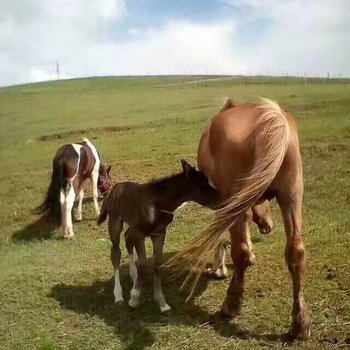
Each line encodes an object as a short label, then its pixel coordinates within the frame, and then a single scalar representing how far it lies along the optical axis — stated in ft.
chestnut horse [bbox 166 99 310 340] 15.06
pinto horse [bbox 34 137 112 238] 31.83
